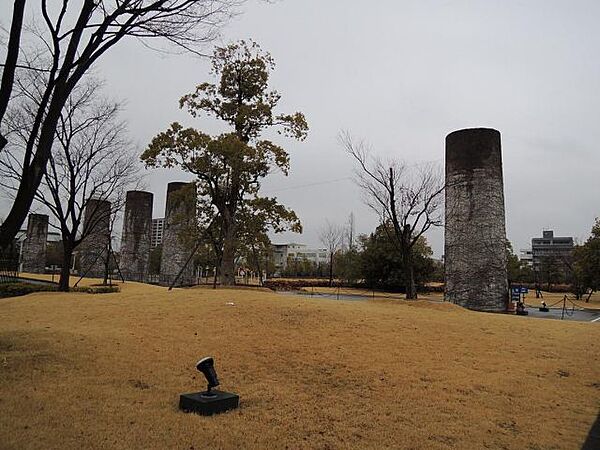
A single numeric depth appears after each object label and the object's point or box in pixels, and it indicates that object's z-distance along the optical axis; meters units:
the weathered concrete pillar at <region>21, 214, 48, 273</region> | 30.97
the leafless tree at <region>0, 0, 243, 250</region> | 5.78
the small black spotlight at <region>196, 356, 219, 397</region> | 4.54
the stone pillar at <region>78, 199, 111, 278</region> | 26.41
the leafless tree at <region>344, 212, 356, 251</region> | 36.78
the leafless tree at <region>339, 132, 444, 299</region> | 15.90
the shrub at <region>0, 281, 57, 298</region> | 15.14
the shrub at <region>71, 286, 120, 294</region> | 17.28
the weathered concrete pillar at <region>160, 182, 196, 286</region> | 25.15
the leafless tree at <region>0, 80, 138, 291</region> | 16.08
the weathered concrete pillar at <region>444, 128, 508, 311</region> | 17.66
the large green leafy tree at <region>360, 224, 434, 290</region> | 30.00
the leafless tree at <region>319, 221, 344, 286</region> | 34.61
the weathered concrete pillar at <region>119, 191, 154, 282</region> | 28.67
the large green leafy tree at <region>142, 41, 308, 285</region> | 16.67
